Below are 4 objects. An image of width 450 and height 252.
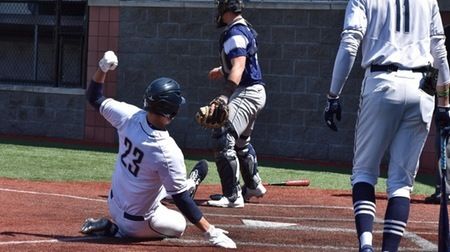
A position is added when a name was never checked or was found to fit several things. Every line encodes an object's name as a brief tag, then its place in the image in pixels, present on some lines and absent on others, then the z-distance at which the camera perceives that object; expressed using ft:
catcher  61.57
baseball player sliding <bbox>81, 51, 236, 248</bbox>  46.03
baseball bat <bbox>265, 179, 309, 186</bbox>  82.58
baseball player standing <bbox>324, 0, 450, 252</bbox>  41.98
